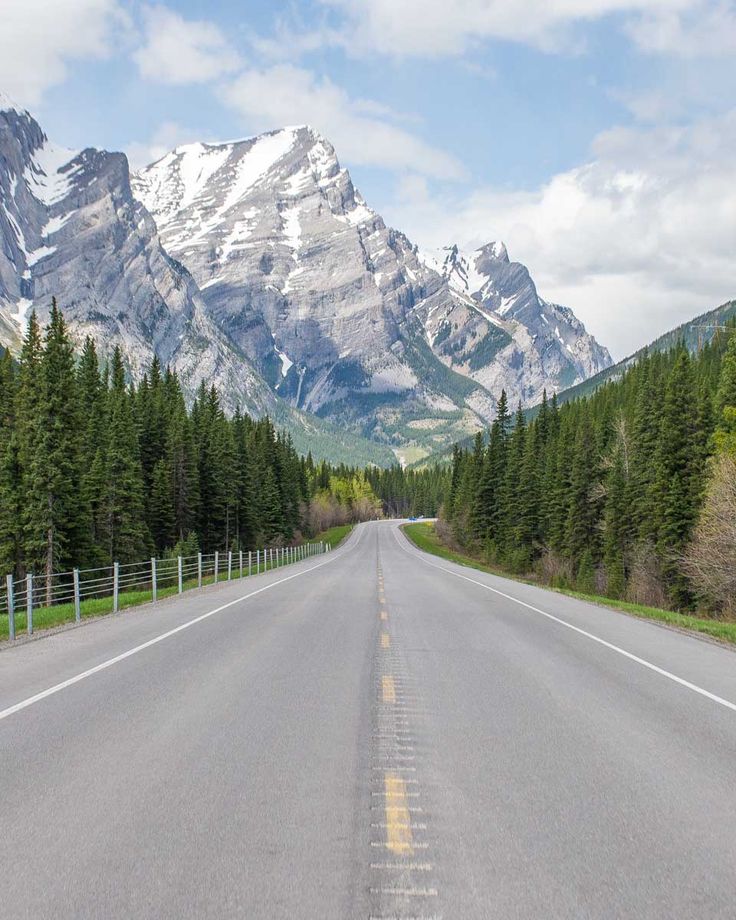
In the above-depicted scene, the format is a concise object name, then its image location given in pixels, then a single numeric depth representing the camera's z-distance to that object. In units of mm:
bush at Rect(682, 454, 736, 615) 33000
